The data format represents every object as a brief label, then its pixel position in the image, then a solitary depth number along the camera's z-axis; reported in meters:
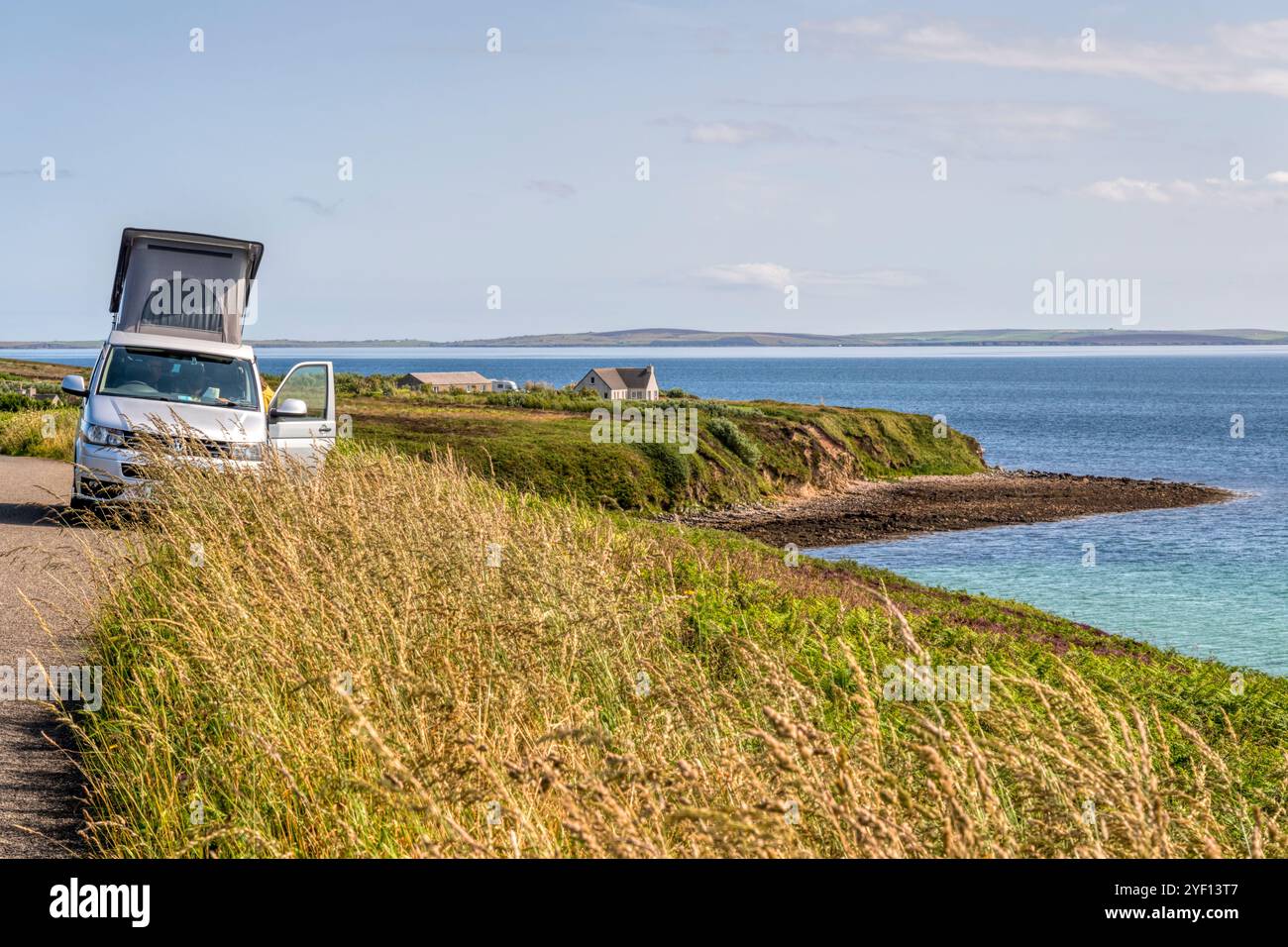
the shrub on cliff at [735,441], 42.00
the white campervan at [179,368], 13.49
